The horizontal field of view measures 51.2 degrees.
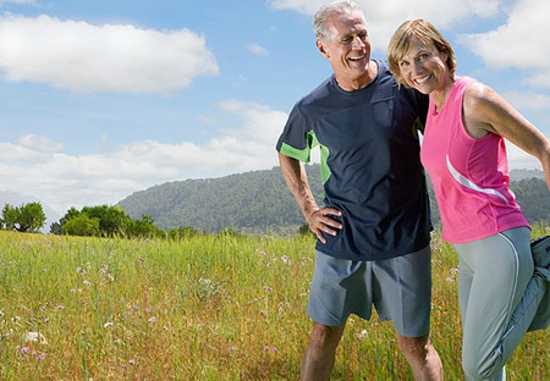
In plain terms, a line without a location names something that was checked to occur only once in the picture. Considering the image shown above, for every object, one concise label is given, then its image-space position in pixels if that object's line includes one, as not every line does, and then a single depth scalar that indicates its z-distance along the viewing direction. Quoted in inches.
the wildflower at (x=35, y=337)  180.7
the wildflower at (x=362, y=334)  157.2
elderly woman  90.3
